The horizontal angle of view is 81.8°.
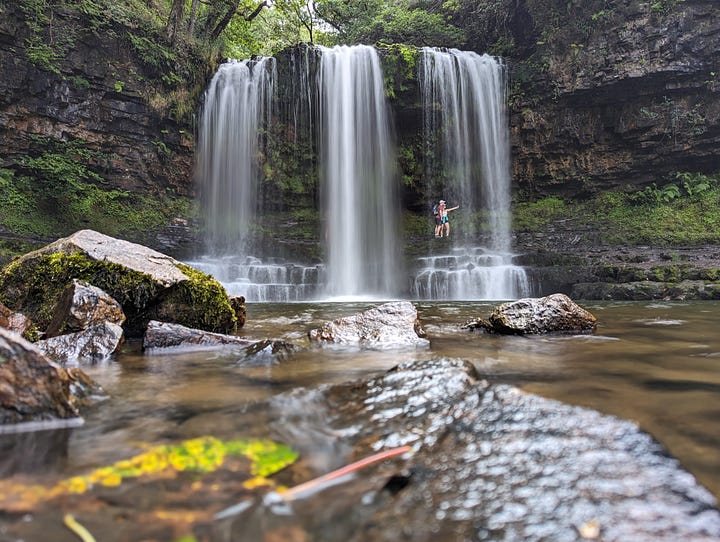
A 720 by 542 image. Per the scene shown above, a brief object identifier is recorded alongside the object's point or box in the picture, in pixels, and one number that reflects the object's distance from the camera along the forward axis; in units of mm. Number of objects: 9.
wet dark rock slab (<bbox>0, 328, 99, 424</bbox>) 1748
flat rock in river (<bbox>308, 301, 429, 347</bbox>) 4094
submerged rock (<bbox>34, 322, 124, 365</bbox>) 3275
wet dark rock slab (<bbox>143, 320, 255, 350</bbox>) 3791
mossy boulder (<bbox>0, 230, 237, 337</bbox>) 4395
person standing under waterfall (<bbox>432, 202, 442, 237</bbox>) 15586
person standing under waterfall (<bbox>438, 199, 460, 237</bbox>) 15383
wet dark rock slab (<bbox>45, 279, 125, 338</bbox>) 3713
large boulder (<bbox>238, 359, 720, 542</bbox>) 1017
